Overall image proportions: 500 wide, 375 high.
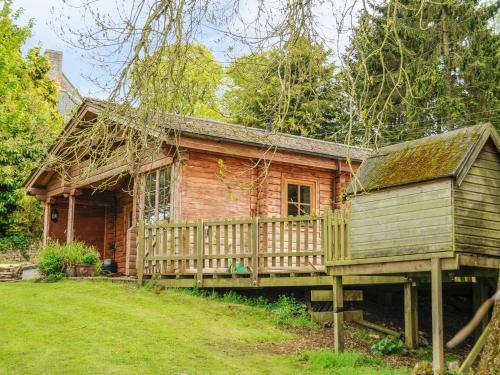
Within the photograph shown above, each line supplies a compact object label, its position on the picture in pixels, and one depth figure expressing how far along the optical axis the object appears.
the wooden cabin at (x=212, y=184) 17.53
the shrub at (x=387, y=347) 12.19
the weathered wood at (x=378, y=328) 13.26
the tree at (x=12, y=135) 28.19
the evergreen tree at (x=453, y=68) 29.75
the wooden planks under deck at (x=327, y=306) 13.92
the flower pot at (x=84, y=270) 18.64
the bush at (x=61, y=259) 18.56
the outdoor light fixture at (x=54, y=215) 25.23
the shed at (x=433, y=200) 10.74
